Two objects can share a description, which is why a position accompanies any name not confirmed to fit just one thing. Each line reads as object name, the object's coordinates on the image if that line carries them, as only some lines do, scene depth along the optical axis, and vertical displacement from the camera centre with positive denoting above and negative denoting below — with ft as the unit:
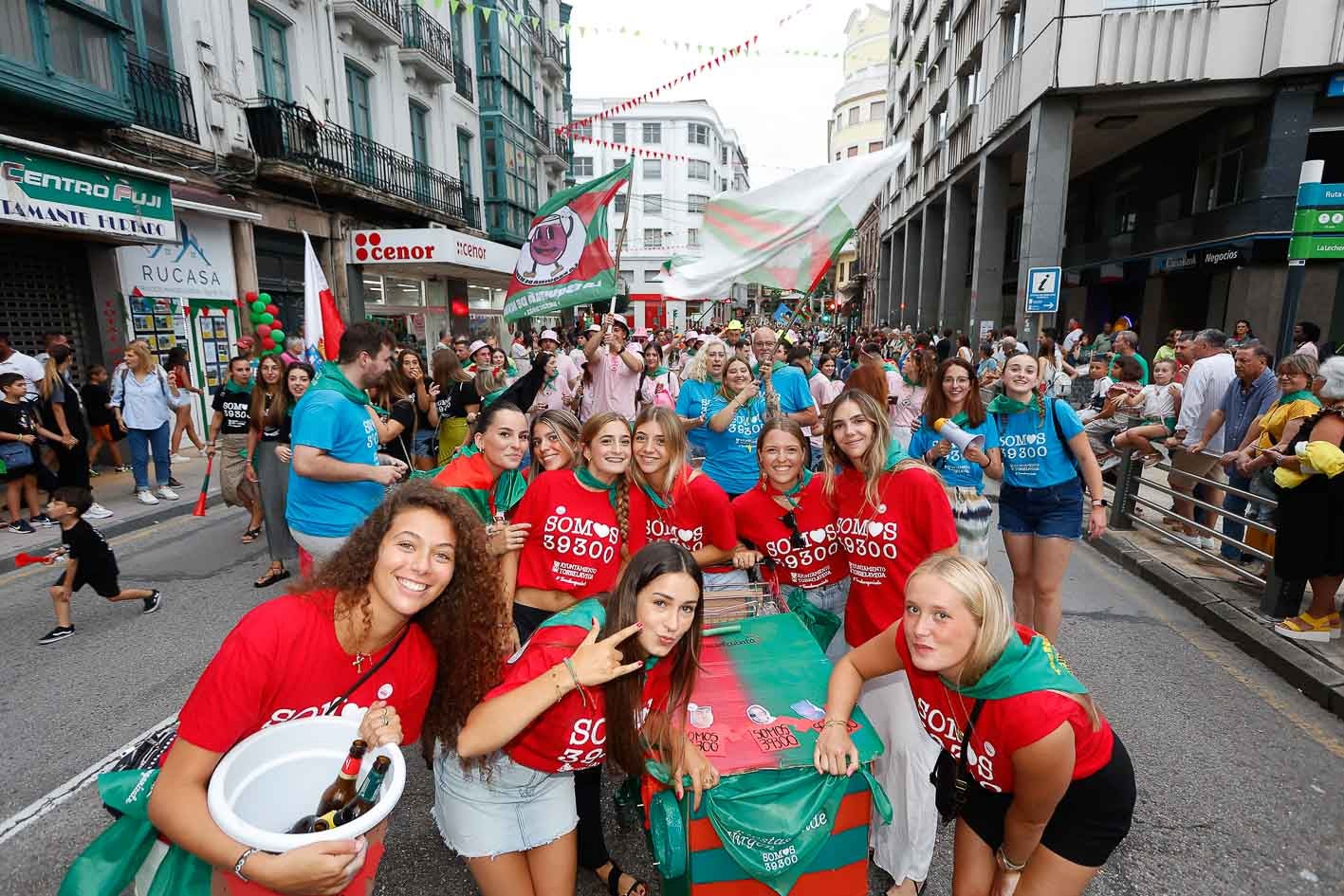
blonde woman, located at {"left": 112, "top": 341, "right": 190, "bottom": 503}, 27.96 -3.41
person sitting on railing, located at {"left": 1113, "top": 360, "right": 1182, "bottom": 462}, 23.26 -2.95
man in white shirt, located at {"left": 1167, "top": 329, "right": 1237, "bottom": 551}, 21.52 -3.12
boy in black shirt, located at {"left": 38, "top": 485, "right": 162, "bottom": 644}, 15.74 -5.60
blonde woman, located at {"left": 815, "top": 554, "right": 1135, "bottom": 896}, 6.23 -3.86
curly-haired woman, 5.08 -2.98
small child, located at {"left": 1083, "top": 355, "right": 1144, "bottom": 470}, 25.30 -3.74
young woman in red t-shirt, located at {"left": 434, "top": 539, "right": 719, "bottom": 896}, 6.95 -4.15
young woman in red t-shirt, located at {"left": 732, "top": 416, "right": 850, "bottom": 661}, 10.82 -3.26
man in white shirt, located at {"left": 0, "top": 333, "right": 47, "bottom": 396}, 25.05 -1.53
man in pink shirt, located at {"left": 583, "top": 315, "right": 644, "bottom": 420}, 25.29 -1.89
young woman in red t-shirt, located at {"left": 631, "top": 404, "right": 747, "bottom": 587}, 11.14 -2.95
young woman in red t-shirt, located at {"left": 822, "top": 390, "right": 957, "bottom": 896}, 8.45 -3.16
